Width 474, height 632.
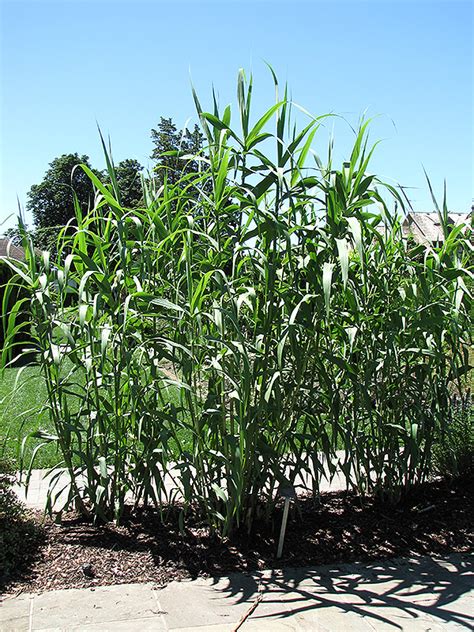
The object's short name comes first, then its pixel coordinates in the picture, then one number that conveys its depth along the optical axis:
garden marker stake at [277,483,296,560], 2.60
